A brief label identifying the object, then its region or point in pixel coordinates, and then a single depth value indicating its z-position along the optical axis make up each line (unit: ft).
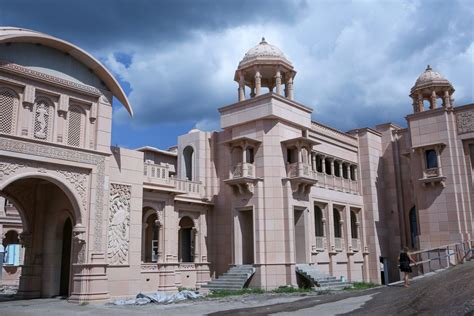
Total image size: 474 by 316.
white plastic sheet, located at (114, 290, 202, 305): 51.31
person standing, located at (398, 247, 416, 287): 52.90
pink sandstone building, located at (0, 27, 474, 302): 52.75
